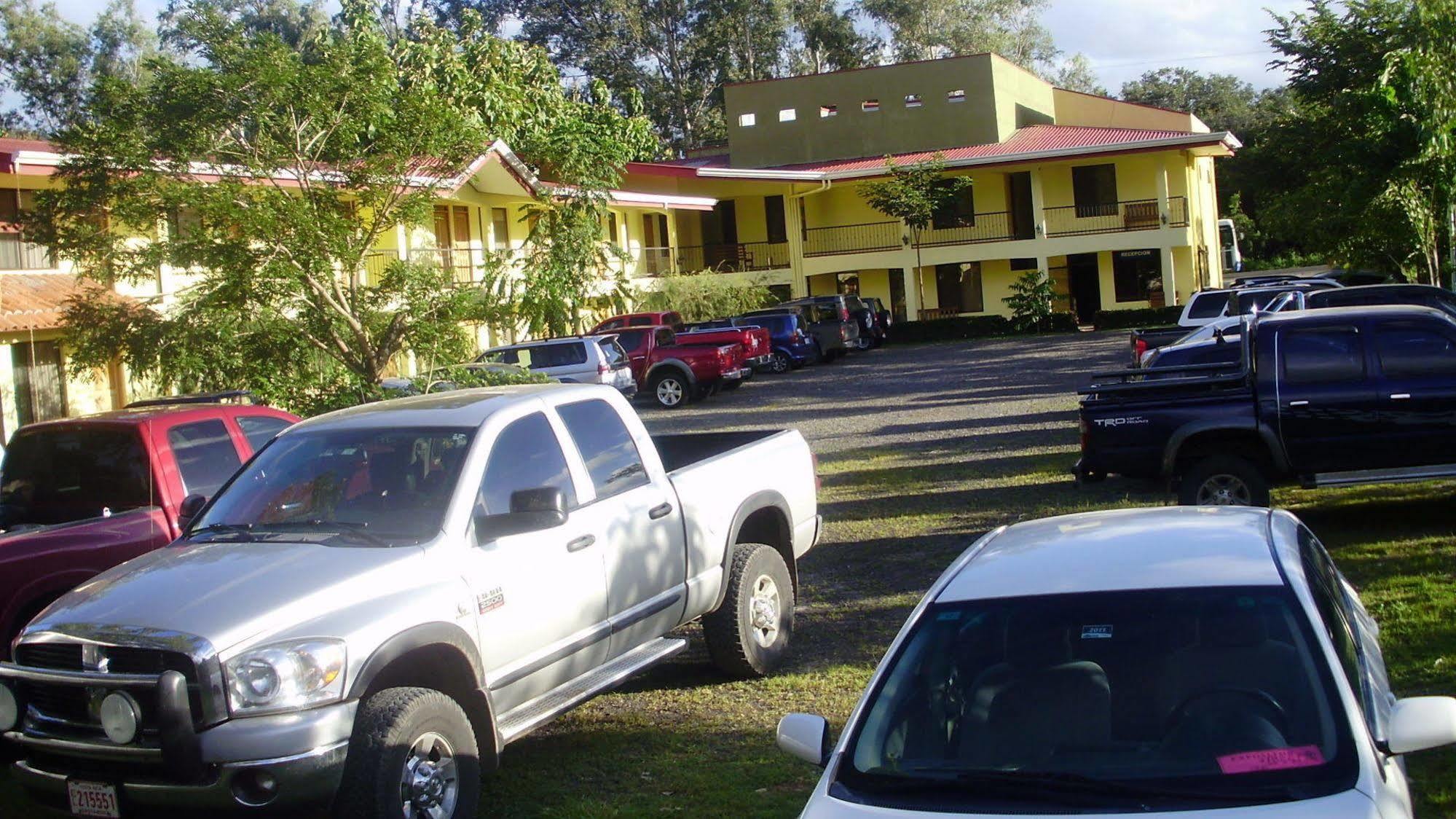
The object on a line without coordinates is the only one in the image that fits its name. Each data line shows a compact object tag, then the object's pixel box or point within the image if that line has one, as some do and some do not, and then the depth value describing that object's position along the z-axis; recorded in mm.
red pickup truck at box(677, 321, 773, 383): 29031
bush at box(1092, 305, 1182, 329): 39188
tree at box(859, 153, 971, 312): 42938
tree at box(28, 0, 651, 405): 13094
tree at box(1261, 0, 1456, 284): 20891
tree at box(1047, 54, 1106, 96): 74750
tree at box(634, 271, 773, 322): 39000
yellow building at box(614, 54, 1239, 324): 43438
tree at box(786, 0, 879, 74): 64750
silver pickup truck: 5191
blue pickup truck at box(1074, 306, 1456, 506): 10742
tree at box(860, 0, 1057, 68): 64875
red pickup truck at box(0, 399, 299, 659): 8164
